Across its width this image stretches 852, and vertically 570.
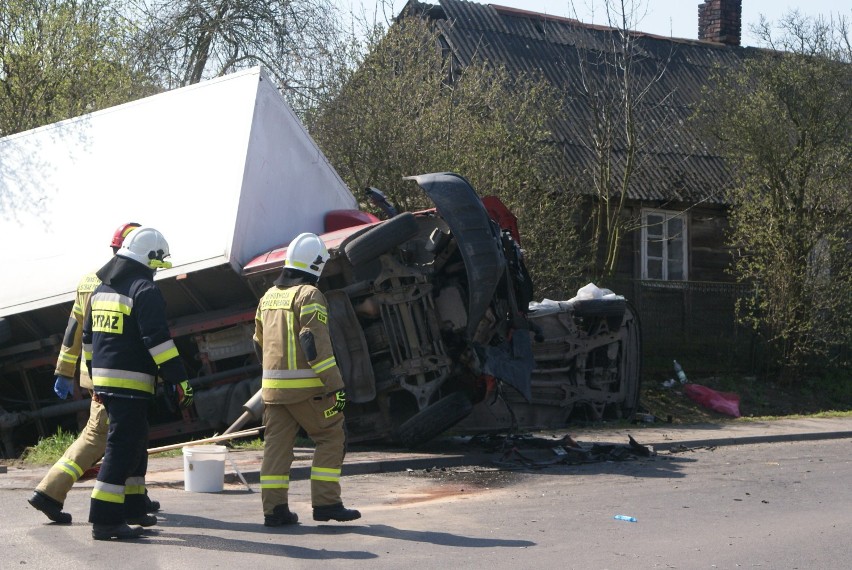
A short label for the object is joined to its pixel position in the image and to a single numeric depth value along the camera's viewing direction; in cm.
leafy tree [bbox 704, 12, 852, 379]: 1748
